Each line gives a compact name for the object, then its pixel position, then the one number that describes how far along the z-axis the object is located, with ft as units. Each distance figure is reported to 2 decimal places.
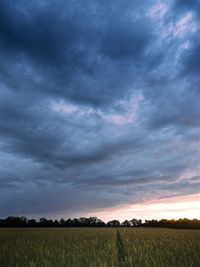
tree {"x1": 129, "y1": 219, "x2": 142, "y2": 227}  297.94
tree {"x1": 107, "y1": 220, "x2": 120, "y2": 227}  277.05
